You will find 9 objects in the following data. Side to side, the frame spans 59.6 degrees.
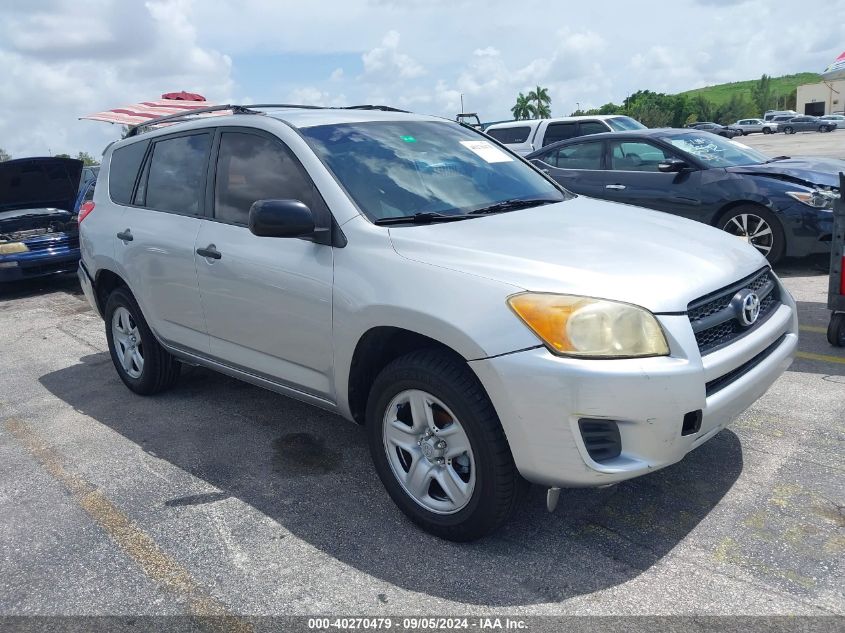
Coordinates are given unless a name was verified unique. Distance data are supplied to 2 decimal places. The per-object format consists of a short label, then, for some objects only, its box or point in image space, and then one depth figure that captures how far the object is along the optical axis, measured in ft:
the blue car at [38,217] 31.01
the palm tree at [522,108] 368.68
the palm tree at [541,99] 371.35
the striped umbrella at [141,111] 44.01
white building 299.38
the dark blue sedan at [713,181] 23.94
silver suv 8.56
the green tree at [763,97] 378.12
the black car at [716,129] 148.61
